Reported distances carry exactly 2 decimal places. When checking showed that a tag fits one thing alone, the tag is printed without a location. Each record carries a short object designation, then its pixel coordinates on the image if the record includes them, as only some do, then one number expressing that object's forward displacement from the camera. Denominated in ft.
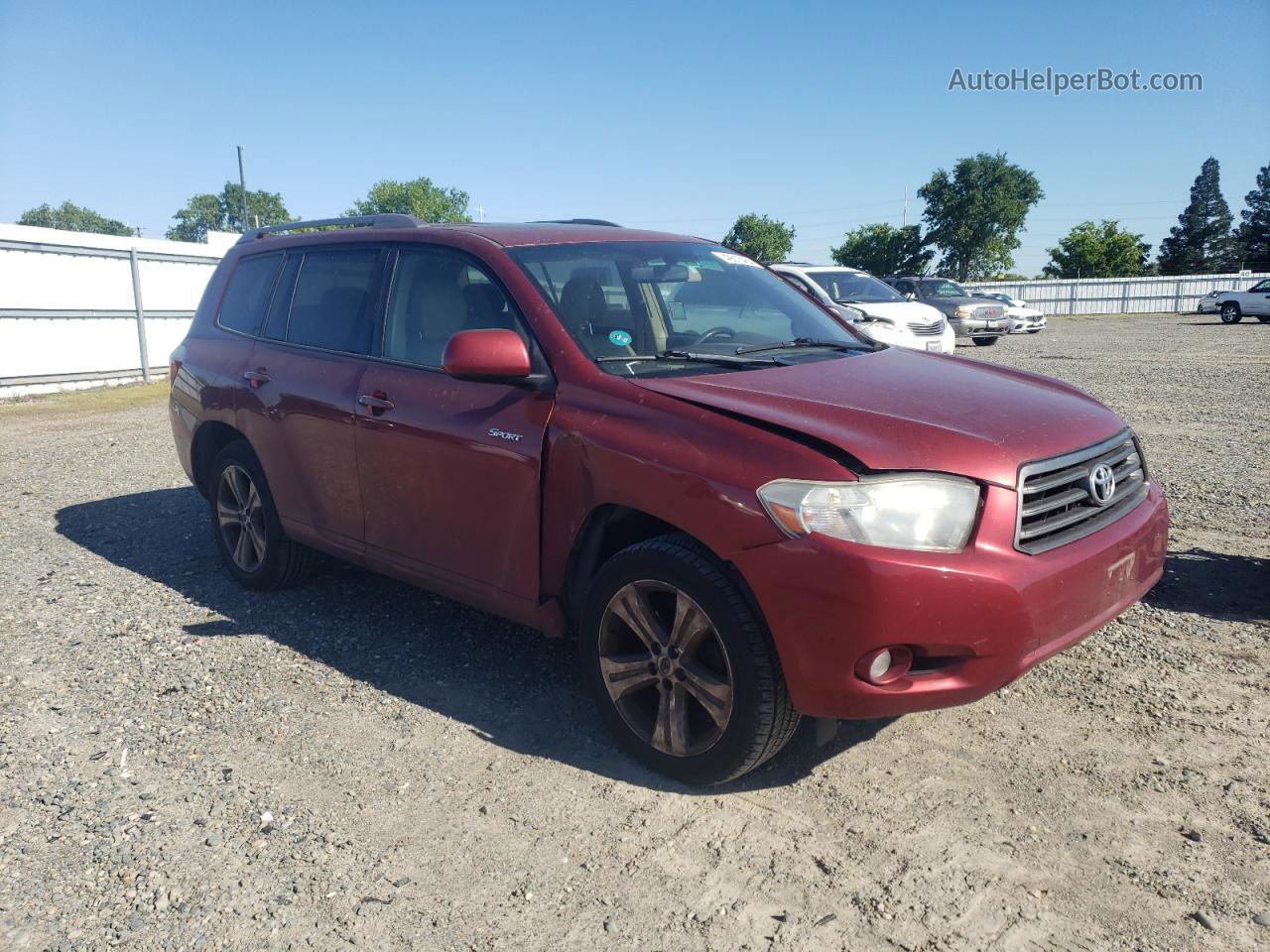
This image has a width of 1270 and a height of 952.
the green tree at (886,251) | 300.20
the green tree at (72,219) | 507.71
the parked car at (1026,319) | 99.57
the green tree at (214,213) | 493.36
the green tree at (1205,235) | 323.37
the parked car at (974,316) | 82.94
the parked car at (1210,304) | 120.06
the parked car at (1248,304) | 108.17
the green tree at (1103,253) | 257.75
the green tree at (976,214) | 287.48
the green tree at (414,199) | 416.67
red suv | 9.87
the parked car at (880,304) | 45.78
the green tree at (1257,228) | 292.61
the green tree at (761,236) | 406.82
